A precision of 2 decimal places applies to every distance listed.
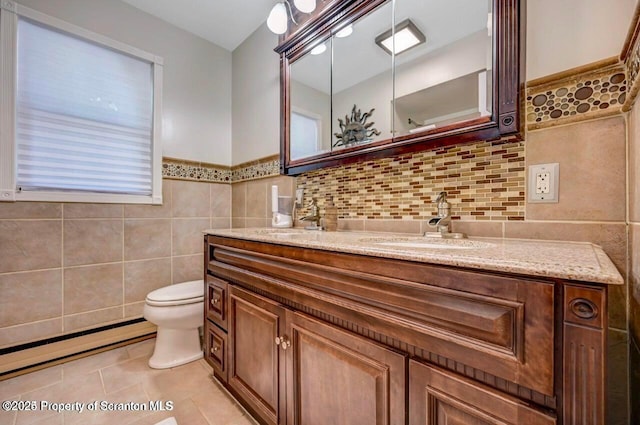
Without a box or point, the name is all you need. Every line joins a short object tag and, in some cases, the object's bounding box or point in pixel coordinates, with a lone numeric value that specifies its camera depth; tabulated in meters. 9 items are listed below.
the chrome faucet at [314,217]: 1.59
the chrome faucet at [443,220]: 1.05
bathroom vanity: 0.46
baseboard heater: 1.56
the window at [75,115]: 1.58
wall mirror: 0.92
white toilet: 1.62
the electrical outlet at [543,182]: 0.87
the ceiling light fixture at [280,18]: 1.64
